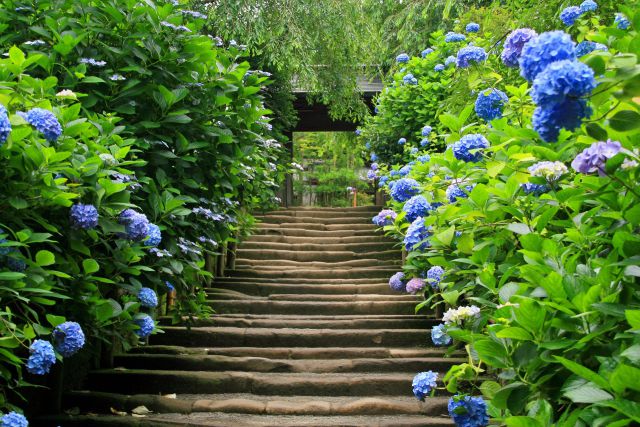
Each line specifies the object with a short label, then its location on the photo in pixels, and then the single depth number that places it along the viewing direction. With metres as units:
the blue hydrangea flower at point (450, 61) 7.26
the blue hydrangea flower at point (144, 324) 3.62
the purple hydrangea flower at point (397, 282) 5.48
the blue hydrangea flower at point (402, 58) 9.48
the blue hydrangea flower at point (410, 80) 8.84
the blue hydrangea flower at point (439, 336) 3.16
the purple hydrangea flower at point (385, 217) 5.83
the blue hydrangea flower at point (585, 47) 2.67
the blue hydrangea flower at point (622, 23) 2.49
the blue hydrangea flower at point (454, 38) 7.79
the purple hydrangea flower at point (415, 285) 4.82
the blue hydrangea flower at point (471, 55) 3.39
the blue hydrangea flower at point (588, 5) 3.57
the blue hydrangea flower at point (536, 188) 2.56
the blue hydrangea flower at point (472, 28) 7.12
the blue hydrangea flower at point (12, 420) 2.34
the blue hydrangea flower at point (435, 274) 4.01
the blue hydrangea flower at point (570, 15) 3.37
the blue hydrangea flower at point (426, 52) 9.06
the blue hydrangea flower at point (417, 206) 3.70
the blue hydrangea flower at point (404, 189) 4.28
